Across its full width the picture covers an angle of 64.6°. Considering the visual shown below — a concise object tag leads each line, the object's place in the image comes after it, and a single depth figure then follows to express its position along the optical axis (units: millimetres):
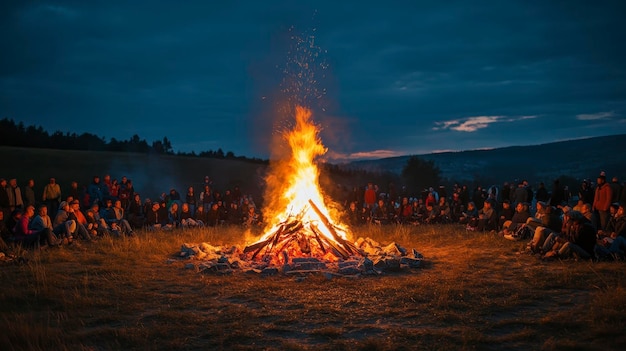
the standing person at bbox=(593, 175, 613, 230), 14648
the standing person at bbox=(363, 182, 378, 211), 22422
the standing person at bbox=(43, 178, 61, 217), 18266
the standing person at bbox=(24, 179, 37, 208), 17344
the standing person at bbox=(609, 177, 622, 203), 16125
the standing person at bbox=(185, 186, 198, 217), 21359
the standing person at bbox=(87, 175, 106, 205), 19250
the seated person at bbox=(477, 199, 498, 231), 17766
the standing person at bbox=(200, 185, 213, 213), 21423
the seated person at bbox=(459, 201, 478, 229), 18552
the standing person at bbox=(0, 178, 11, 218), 16020
